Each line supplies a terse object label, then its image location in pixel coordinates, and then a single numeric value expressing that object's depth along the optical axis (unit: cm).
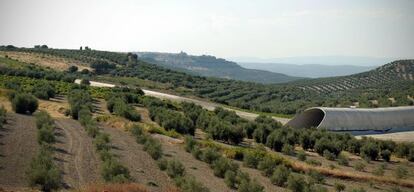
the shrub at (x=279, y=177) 2781
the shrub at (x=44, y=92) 5737
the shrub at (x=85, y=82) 9031
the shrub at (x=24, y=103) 4334
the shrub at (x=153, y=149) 3052
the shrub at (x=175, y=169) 2578
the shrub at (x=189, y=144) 3578
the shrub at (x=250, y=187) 2270
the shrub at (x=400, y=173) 3509
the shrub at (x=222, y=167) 2805
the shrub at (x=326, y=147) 4512
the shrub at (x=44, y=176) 1953
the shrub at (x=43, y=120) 3559
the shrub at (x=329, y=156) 4225
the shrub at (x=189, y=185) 2115
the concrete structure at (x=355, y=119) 6222
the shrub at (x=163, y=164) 2739
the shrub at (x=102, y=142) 3008
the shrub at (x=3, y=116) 3459
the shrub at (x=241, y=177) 2567
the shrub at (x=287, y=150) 4284
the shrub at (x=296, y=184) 2592
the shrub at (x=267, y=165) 3030
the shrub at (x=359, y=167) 3756
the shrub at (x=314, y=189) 2460
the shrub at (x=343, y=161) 3984
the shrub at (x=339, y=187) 2855
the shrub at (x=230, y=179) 2538
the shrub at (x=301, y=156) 3972
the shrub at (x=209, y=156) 3180
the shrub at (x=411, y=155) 4611
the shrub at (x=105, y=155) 2682
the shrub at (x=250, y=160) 3303
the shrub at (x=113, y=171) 2216
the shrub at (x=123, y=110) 5022
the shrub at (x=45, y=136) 3048
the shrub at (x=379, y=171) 3554
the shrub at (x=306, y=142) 4881
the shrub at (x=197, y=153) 3312
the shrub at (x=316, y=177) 2986
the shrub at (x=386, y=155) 4506
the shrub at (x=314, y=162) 3779
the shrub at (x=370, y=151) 4531
